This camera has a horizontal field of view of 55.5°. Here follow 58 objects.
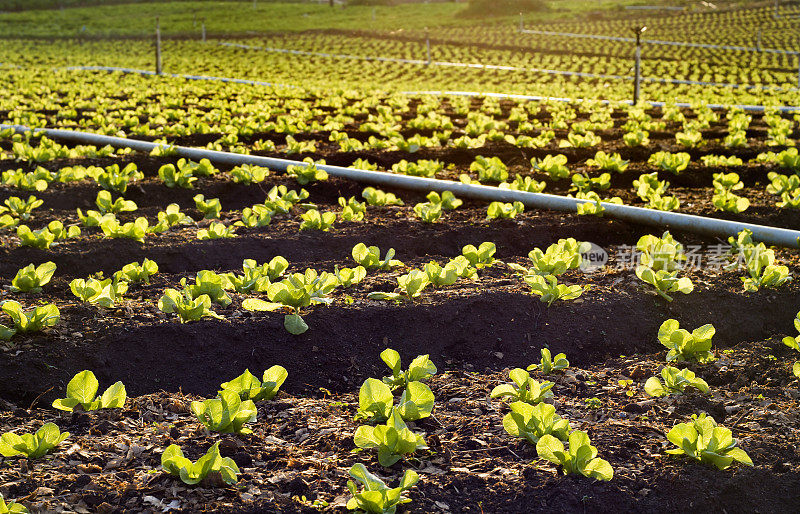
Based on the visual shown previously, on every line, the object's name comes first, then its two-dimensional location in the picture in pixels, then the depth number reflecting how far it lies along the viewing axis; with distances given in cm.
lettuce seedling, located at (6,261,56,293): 357
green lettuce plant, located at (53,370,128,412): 253
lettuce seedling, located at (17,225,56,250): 421
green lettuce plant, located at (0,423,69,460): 224
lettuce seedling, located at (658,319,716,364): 287
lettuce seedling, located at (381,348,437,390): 271
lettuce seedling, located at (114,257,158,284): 367
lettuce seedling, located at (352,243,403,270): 381
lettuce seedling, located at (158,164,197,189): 593
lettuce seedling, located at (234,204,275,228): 474
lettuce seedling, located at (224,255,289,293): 344
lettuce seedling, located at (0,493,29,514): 192
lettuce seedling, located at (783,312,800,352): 280
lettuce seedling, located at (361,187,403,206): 530
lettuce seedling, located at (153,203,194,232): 465
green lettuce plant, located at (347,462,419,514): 199
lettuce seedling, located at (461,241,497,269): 389
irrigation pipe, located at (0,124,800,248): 433
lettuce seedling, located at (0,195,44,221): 488
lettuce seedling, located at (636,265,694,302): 338
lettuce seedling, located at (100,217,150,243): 432
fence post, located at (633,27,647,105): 1041
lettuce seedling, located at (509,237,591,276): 360
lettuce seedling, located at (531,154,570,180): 609
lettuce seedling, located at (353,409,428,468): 227
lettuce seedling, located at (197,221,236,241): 441
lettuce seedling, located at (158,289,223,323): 316
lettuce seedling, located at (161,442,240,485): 212
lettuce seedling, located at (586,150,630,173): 623
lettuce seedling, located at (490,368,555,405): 256
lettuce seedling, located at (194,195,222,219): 504
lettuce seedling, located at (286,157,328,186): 592
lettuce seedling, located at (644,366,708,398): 262
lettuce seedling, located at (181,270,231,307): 334
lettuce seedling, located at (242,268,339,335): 314
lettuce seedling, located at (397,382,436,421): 247
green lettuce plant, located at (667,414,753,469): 222
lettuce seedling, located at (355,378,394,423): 248
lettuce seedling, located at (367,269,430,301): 338
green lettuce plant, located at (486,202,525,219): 489
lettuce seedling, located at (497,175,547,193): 544
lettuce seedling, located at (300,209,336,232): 462
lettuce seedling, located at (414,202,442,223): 476
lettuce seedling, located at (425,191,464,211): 509
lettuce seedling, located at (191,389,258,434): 240
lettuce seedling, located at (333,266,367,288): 355
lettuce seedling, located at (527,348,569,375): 286
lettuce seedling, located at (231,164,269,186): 595
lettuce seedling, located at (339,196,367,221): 489
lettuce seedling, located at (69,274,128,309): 333
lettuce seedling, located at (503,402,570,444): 236
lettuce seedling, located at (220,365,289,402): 257
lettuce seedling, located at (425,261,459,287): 356
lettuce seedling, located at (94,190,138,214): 498
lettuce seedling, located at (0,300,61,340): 300
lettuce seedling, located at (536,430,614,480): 217
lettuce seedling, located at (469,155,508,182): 595
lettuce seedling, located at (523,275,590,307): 334
